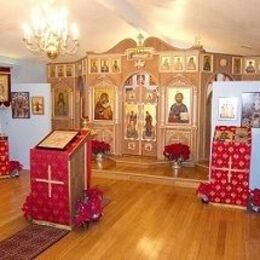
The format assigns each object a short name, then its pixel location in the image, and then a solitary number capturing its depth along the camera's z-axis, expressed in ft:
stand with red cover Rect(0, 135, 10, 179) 24.41
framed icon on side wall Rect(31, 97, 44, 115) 26.04
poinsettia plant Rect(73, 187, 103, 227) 15.31
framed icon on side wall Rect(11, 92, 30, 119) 26.45
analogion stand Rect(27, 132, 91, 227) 15.17
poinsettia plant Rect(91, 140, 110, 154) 26.17
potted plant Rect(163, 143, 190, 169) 24.44
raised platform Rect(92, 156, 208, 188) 23.23
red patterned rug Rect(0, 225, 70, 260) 12.73
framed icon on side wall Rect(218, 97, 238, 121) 20.44
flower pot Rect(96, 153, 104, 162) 26.33
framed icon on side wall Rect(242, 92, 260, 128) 19.95
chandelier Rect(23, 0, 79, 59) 14.34
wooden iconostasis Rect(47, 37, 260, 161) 26.43
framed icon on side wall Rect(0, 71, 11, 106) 24.93
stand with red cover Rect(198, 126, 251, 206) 18.28
